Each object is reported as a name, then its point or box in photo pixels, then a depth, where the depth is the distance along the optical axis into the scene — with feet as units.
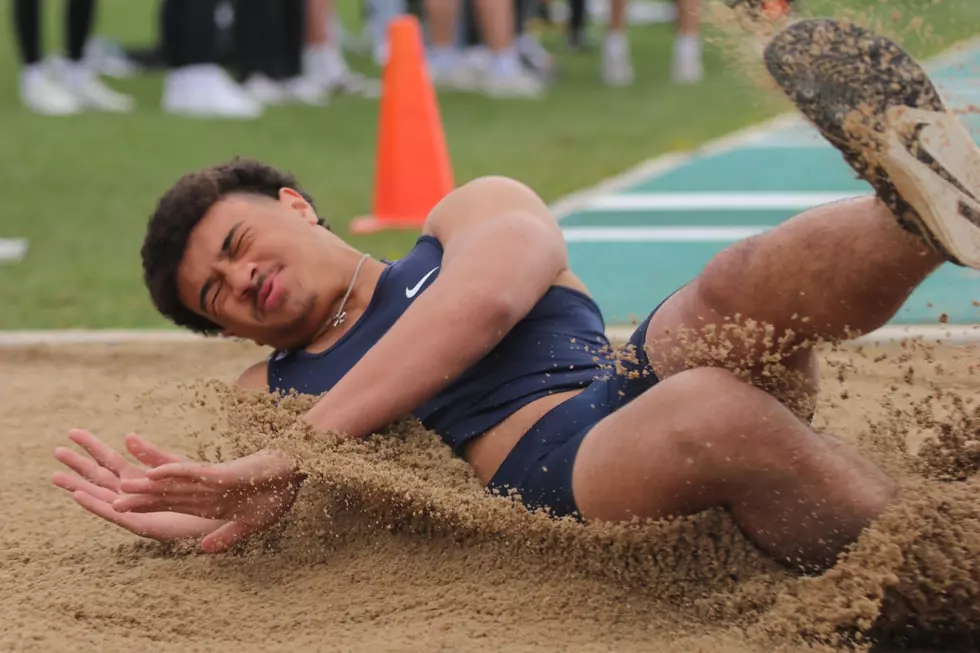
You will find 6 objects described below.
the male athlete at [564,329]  15.07
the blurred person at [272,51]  63.87
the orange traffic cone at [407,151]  42.24
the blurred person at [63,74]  58.59
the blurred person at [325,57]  70.18
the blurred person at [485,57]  68.90
